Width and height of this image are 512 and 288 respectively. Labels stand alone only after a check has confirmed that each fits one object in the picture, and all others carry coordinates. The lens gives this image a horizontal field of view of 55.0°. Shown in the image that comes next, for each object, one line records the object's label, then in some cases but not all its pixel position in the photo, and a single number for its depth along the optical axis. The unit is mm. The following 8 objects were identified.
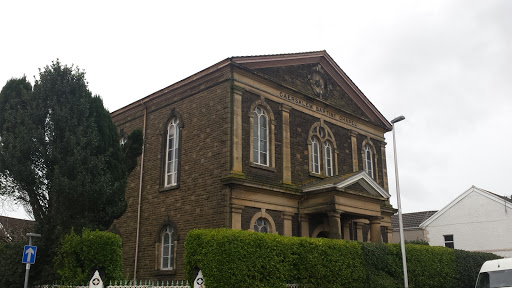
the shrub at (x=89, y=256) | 14367
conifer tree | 15992
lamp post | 18406
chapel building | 20359
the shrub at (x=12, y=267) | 15609
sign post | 14516
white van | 16359
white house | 34688
